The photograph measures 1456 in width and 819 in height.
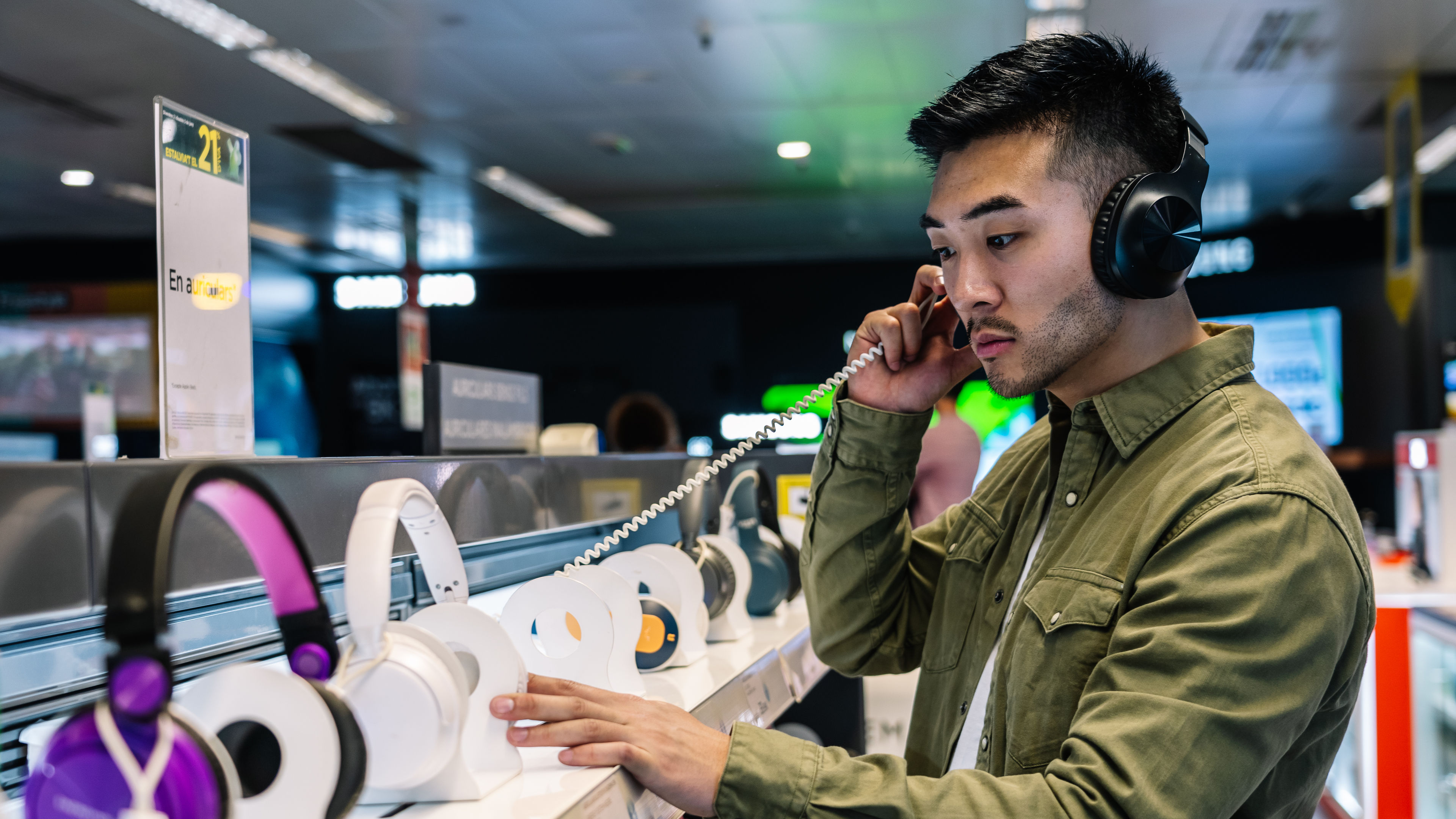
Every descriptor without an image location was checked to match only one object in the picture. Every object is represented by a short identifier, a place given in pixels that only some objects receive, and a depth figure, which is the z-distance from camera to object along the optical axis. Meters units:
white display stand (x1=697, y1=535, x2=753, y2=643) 1.78
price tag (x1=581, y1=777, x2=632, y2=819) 0.89
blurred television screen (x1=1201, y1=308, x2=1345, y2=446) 10.08
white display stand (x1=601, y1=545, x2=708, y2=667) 1.53
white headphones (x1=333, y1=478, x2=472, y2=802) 0.77
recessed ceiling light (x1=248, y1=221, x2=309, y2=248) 10.84
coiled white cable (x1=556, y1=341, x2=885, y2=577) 1.41
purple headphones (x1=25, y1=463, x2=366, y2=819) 0.58
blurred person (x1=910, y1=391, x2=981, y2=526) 3.93
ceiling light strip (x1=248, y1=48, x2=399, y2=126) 6.10
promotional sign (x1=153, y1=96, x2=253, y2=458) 1.28
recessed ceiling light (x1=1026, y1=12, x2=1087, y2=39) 5.64
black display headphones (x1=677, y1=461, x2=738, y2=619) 1.76
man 0.93
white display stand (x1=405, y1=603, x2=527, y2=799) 0.95
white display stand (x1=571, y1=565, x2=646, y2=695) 1.27
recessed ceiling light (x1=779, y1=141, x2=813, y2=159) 8.19
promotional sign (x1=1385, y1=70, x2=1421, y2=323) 6.88
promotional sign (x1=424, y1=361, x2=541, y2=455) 1.71
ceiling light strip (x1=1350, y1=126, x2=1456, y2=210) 7.83
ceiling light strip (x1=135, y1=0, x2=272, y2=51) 5.39
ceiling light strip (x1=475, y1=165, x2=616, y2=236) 8.89
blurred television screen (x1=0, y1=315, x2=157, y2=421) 10.38
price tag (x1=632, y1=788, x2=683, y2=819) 0.96
